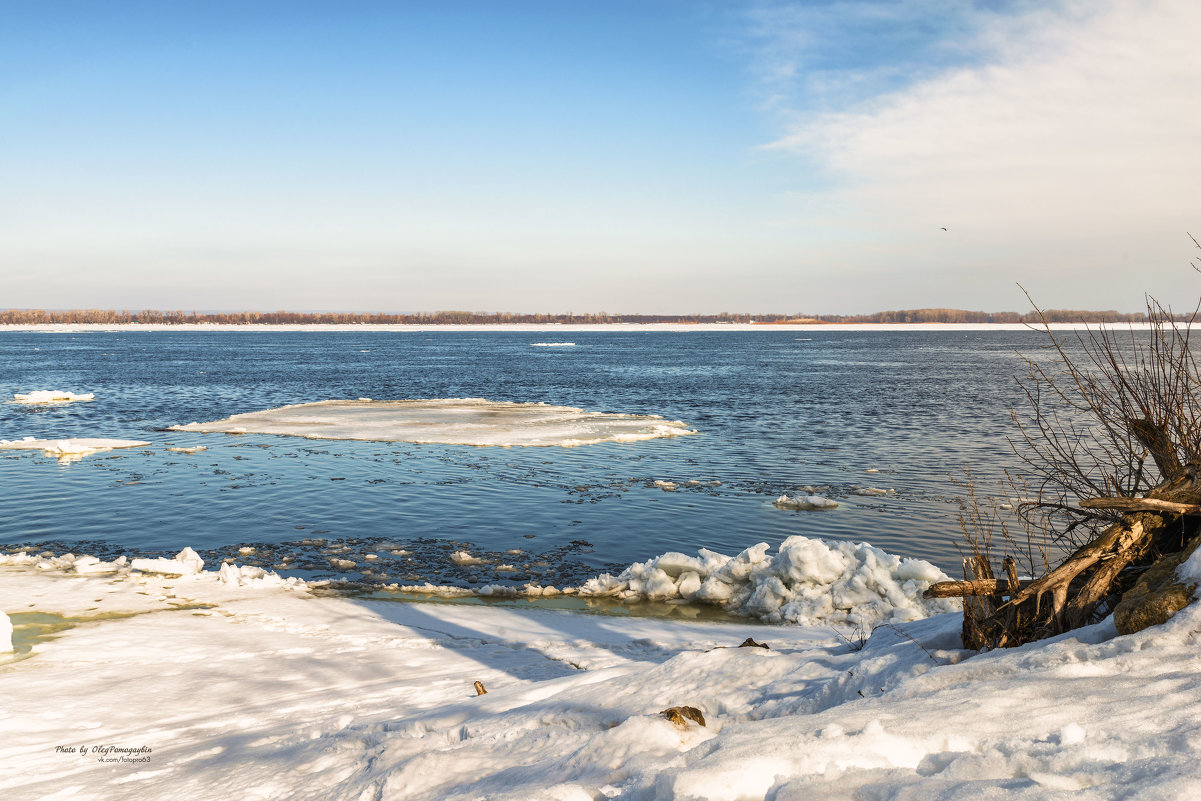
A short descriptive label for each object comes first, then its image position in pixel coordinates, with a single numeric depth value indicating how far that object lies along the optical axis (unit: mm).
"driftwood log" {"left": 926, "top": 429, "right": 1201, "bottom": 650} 4918
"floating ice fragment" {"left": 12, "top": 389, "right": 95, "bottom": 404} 36562
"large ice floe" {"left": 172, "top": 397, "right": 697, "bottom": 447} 25828
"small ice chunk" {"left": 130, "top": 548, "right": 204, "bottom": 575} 11459
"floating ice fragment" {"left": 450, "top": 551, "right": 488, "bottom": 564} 12750
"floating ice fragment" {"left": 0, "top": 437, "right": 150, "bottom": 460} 22750
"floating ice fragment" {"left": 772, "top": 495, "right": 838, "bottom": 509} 16719
